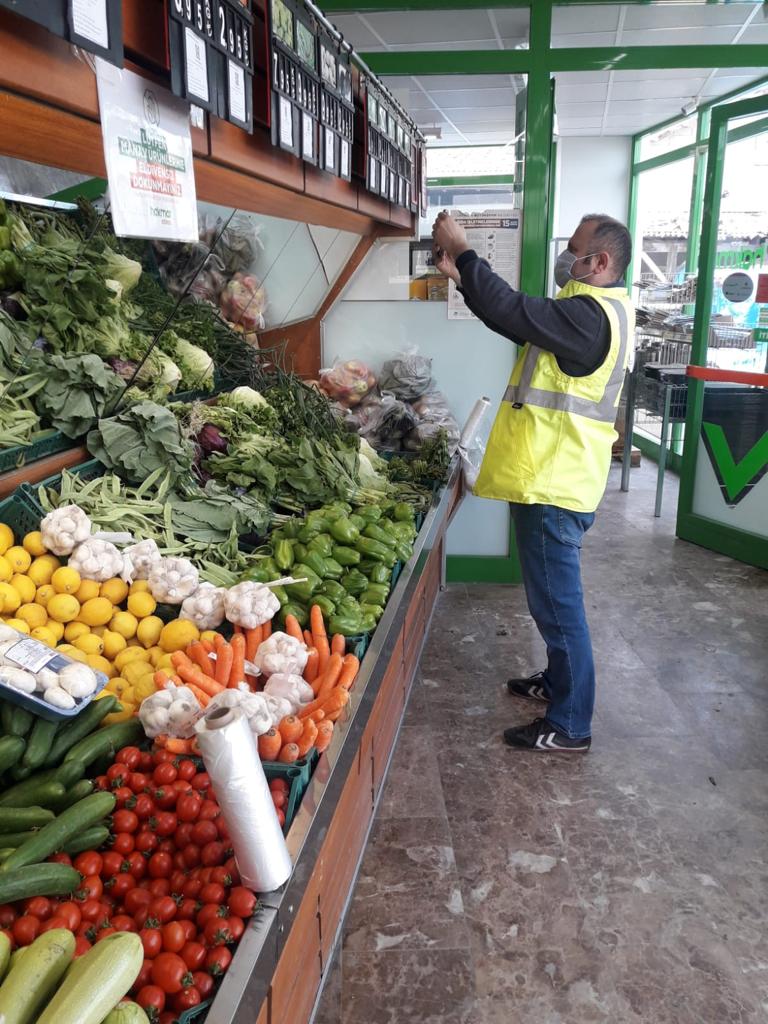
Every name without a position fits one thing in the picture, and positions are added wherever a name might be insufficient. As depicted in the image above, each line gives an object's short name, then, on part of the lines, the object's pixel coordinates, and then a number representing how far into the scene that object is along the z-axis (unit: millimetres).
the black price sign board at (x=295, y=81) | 2098
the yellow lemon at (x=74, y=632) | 2043
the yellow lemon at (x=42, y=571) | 2102
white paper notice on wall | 4891
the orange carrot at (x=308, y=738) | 1702
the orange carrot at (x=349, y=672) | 2012
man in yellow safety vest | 2947
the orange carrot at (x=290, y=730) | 1726
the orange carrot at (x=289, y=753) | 1648
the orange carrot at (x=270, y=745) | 1666
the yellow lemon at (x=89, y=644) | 2006
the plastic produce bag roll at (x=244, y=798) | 1124
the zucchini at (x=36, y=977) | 1036
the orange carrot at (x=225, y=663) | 1971
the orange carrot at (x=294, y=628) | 2232
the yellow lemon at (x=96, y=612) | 2066
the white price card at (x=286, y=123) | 2154
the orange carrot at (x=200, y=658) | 2012
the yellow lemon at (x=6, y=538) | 2080
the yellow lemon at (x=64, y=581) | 2072
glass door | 5641
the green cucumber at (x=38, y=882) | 1234
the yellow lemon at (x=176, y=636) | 2117
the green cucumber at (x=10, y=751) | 1561
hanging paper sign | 1463
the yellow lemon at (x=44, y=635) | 1946
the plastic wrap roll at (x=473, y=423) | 4488
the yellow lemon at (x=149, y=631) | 2135
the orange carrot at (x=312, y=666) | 2135
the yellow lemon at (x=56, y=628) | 2010
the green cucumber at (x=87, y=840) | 1438
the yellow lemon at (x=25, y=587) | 2022
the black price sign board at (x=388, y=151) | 3174
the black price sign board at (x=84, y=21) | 1159
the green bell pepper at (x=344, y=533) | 2832
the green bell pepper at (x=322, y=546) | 2690
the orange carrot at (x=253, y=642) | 2150
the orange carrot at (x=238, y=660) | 1983
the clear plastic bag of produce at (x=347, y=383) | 4770
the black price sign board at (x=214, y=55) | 1598
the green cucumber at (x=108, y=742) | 1621
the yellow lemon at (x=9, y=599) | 1941
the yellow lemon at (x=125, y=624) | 2111
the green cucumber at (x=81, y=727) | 1646
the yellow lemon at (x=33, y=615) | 1982
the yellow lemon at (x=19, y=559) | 2064
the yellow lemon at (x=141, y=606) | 2164
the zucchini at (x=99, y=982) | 1004
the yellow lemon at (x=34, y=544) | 2154
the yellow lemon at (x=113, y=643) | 2080
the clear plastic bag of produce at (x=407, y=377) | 4973
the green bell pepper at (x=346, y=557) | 2732
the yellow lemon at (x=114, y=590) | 2150
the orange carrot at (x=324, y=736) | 1729
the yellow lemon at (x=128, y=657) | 2049
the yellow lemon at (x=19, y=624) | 1910
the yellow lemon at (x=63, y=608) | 2027
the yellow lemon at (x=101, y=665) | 1987
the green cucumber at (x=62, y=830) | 1324
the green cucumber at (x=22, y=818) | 1431
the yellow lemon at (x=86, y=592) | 2102
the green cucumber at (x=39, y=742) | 1597
